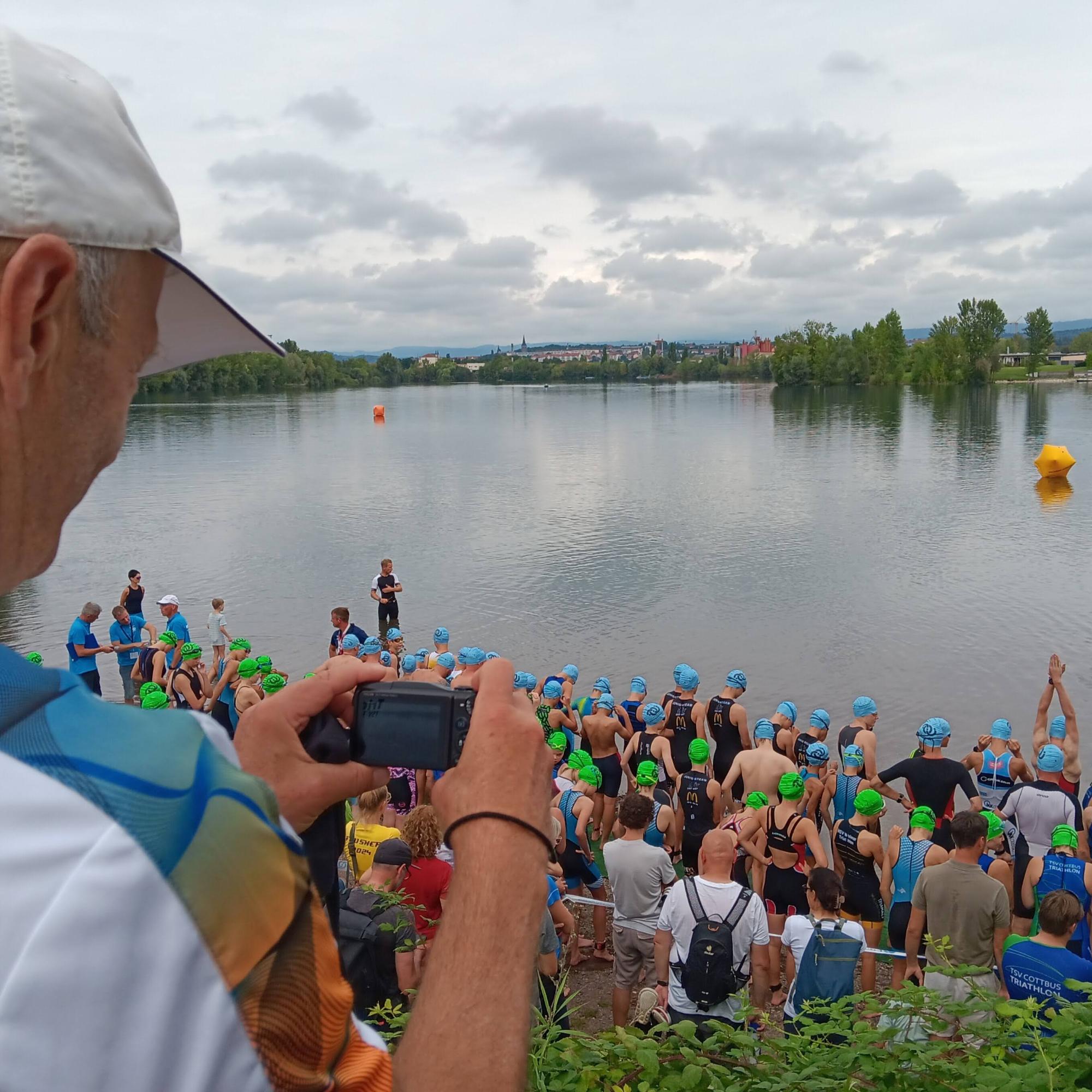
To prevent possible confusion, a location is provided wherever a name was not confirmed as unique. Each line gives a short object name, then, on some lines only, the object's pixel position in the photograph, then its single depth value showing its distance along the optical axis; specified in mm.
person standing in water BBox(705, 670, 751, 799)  10406
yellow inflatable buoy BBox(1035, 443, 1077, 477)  37094
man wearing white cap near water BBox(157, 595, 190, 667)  13609
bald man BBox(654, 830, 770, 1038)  5719
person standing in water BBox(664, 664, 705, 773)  10289
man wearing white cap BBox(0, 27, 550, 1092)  700
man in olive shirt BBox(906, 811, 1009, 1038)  6062
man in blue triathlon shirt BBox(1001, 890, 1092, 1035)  5152
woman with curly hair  5414
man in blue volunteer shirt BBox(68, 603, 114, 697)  13164
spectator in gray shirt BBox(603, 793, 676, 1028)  6668
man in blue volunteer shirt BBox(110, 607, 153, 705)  14289
